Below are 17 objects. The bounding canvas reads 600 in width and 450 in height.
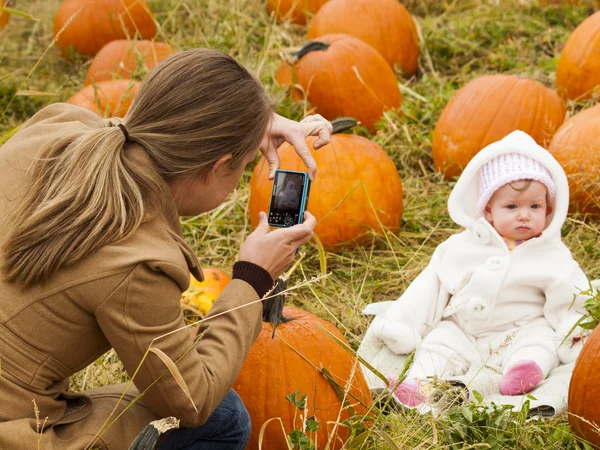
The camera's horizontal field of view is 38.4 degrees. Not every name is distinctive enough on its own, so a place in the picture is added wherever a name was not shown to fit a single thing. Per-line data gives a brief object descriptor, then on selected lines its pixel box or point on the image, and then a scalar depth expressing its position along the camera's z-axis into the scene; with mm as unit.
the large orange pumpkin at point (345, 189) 4477
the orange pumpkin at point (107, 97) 5277
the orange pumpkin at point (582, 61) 5406
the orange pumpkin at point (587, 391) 2867
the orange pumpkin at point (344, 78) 5602
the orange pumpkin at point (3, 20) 7697
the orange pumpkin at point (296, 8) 7543
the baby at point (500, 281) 3611
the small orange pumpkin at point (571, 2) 6980
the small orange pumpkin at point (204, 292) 3863
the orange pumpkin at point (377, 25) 6457
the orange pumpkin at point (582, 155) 4492
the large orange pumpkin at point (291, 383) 2924
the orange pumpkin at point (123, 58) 6246
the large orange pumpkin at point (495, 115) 4977
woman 2219
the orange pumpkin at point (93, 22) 7137
